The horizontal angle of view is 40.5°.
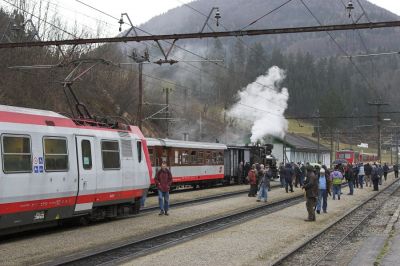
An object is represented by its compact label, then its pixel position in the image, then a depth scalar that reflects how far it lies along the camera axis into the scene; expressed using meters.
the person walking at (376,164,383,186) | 35.50
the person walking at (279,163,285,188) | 33.58
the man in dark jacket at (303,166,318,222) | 17.64
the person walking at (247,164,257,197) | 26.76
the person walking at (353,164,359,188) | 35.58
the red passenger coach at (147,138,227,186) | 29.28
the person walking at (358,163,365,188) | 35.00
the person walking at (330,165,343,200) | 24.89
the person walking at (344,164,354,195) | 29.27
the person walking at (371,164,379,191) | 34.22
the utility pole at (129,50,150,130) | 32.03
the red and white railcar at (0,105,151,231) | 11.91
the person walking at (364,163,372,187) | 36.66
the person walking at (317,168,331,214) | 20.17
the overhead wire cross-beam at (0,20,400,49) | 15.49
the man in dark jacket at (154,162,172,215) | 18.00
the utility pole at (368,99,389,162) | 55.34
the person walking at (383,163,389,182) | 48.59
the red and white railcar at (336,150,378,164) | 62.72
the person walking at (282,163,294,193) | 30.84
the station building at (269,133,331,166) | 65.81
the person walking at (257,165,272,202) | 24.57
